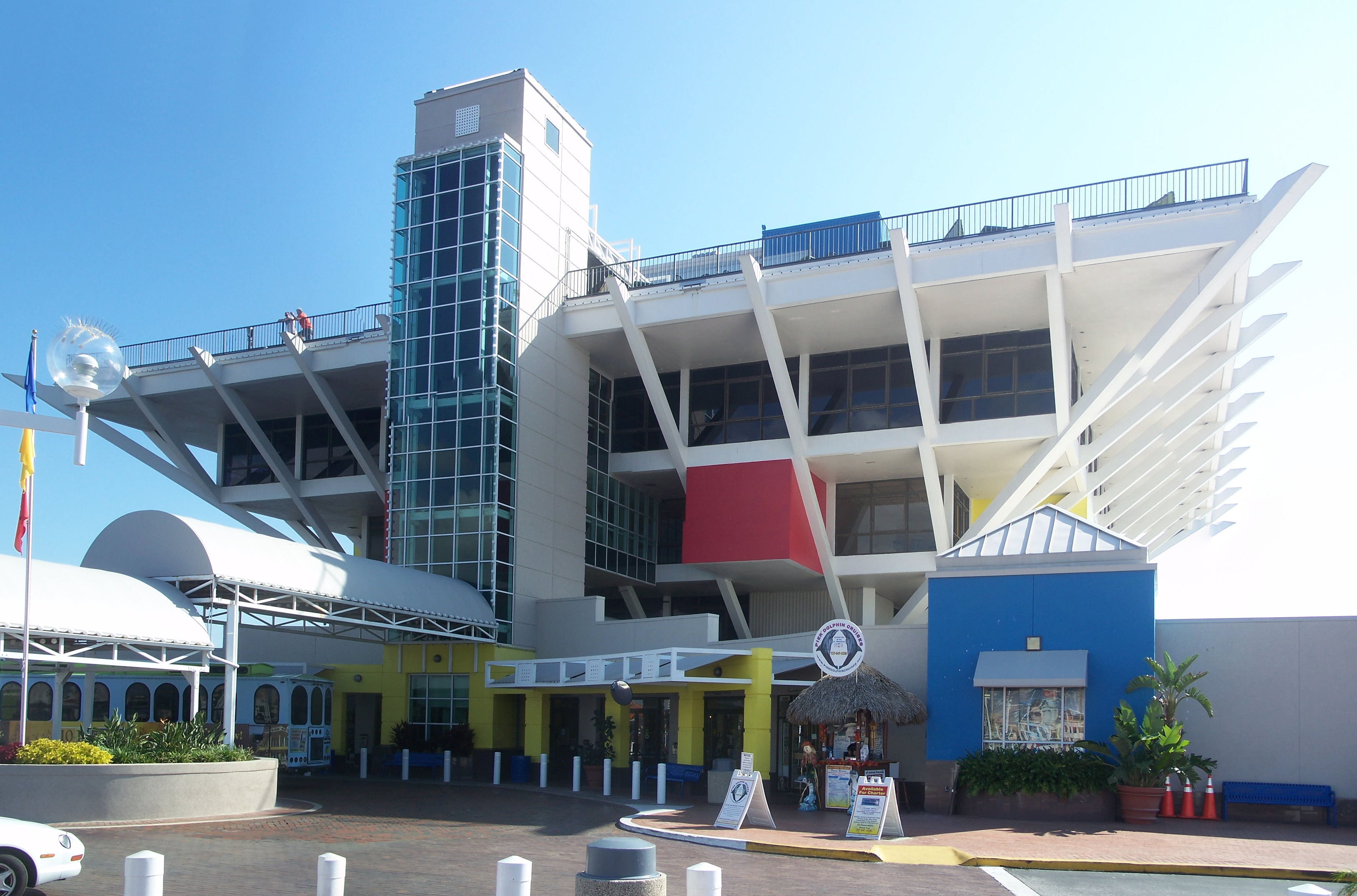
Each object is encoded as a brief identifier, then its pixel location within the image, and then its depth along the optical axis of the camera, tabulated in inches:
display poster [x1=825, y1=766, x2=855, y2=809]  811.4
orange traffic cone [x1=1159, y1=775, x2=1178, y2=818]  765.3
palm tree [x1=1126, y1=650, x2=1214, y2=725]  753.0
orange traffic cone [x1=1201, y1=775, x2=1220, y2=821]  753.6
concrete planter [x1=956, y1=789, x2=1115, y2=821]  741.9
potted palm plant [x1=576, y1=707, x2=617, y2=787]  1046.4
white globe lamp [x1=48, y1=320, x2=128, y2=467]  396.2
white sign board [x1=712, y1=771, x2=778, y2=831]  679.7
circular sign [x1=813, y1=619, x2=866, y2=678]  765.9
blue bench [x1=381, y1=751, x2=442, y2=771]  1178.6
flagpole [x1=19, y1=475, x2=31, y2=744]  690.8
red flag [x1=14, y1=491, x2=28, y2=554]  747.4
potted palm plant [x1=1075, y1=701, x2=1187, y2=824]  726.5
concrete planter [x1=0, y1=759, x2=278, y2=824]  668.7
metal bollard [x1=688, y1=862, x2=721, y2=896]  322.7
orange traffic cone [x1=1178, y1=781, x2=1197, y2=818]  759.1
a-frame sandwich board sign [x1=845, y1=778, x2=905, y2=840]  634.8
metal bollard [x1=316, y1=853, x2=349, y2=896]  348.2
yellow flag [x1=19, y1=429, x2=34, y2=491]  760.3
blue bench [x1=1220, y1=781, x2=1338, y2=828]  747.4
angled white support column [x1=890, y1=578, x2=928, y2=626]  1298.0
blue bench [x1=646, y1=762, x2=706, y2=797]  964.0
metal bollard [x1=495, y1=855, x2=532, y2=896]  326.6
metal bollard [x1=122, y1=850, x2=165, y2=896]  319.9
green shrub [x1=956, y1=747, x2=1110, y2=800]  745.6
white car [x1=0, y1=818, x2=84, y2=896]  406.9
